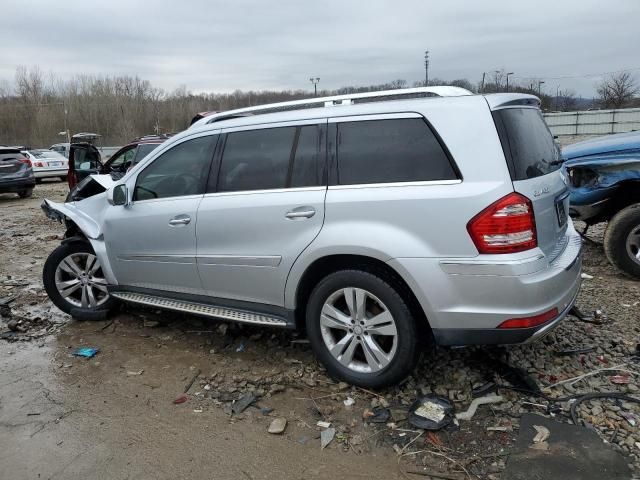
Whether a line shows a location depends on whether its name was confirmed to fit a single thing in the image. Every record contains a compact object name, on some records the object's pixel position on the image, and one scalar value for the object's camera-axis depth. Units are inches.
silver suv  108.4
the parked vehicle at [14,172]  567.2
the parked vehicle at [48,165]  783.7
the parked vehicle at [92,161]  398.3
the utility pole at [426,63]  2318.7
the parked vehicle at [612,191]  203.2
